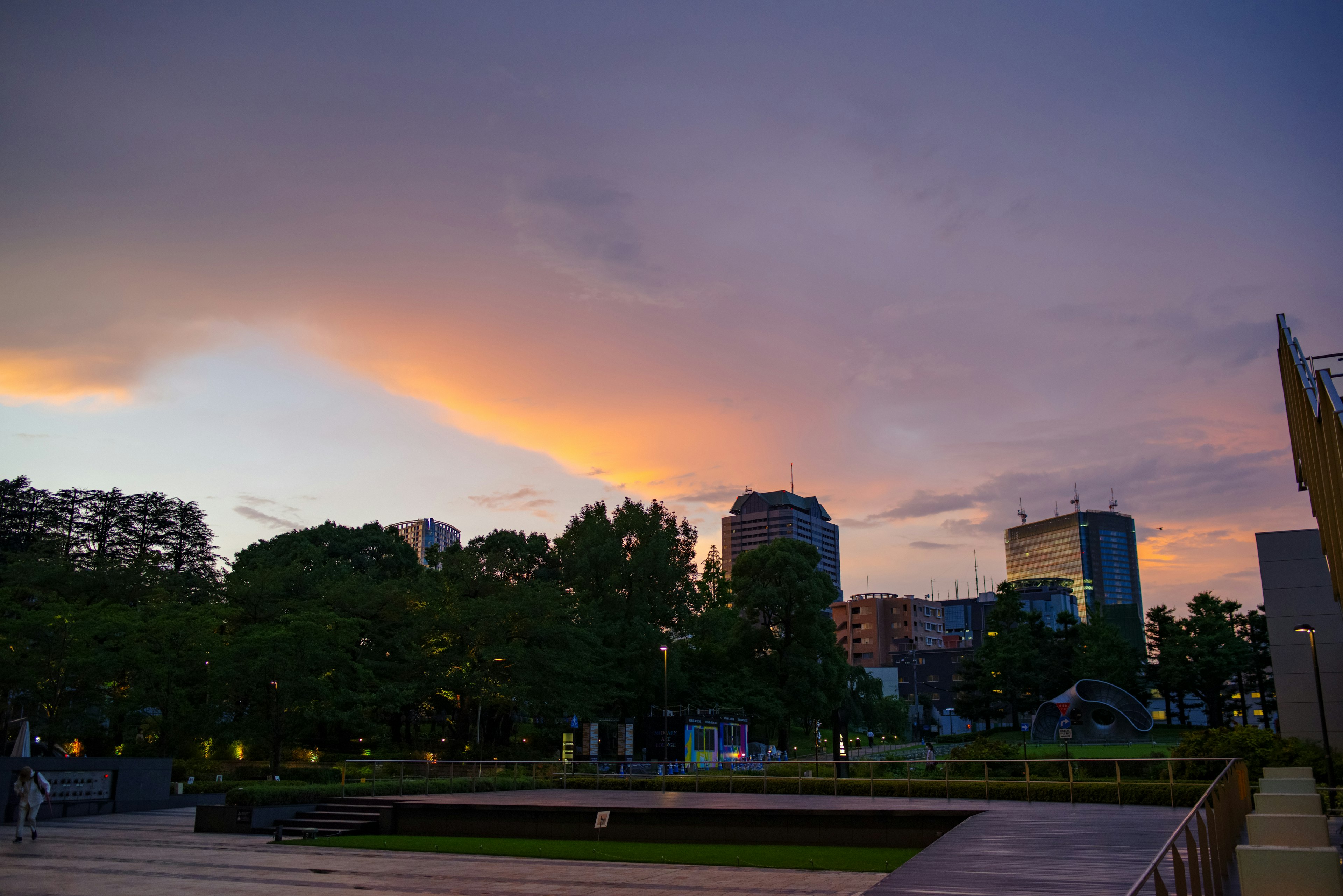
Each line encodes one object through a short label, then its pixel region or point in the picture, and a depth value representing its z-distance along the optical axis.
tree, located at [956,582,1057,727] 81.69
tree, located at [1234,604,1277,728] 69.94
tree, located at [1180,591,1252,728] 71.12
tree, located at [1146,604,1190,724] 72.56
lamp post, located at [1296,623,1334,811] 25.39
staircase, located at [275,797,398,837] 22.31
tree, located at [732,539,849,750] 61.72
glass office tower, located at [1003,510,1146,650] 166.62
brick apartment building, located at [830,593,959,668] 172.75
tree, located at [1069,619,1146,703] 76.31
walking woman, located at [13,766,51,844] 19.27
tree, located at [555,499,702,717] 56.72
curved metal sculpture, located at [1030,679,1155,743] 61.97
